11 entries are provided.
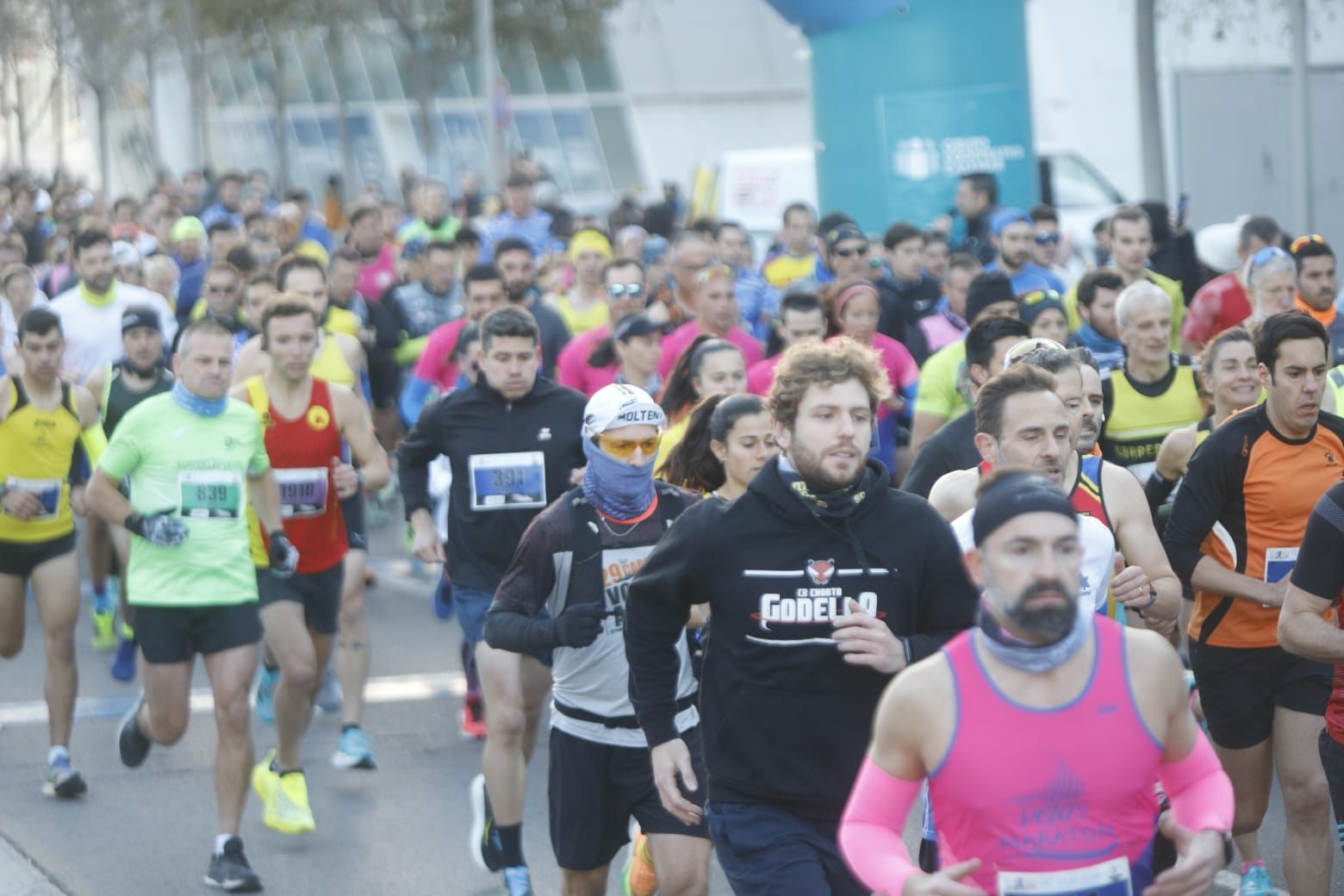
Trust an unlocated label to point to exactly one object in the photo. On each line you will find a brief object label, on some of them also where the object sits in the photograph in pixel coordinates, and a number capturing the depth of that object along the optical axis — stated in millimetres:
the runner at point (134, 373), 19937
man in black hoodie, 9281
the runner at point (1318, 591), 10234
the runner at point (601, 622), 12102
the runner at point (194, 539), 15117
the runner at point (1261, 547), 12594
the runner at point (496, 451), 15750
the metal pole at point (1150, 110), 40219
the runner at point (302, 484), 16547
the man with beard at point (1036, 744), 7113
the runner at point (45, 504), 17687
